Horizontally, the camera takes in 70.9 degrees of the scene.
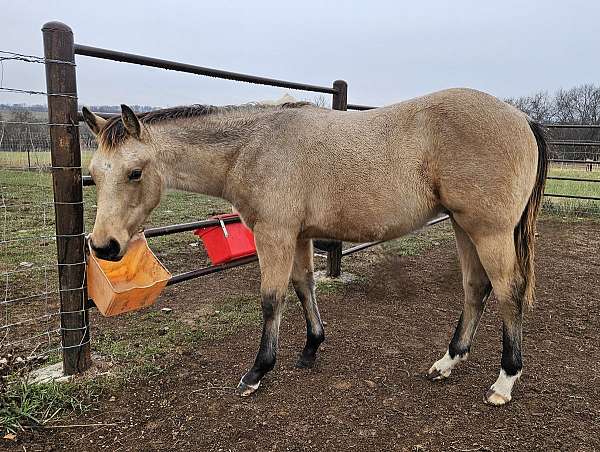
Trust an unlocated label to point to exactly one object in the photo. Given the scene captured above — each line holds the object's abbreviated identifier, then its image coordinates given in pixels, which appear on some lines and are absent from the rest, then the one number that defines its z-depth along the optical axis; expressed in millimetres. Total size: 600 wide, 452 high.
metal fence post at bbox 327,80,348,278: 4531
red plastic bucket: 3787
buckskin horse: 2398
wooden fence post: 2486
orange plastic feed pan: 2582
